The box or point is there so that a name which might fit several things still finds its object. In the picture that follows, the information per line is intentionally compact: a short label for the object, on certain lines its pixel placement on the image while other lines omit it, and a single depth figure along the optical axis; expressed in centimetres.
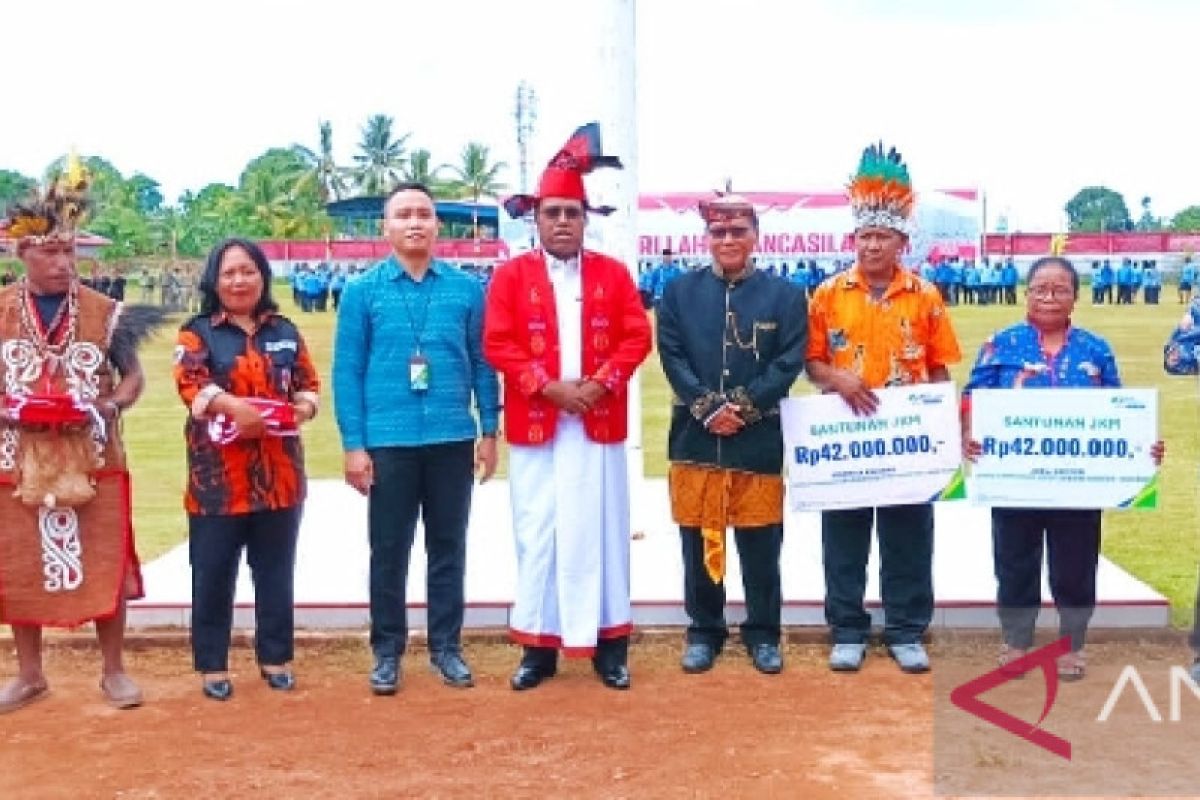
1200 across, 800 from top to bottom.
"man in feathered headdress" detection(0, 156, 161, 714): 493
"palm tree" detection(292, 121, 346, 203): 7081
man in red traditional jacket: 515
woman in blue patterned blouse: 532
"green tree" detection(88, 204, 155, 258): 4916
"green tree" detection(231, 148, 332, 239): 6544
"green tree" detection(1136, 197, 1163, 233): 7845
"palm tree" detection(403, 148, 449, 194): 6812
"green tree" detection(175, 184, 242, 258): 5819
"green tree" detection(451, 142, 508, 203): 7150
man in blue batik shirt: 516
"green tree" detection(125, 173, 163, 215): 8731
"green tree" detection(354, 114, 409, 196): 7250
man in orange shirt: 537
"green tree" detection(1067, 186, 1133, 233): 8956
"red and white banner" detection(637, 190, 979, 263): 4028
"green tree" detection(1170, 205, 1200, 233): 7619
